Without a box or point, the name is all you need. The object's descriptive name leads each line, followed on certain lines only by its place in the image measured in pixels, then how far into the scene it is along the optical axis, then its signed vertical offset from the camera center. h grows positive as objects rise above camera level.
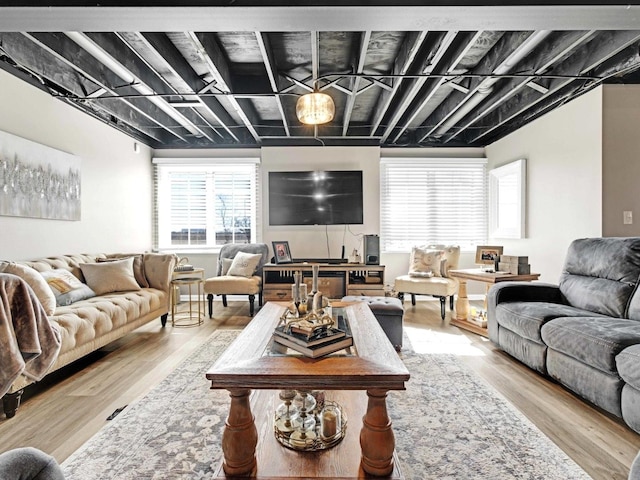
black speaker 4.85 -0.21
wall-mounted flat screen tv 5.37 +0.59
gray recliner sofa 2.00 -0.60
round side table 4.14 -0.68
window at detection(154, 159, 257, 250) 5.76 +0.46
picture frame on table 4.07 -0.24
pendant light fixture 2.96 +1.04
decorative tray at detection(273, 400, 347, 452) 1.51 -0.87
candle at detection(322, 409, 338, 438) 1.56 -0.82
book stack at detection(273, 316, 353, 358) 1.61 -0.49
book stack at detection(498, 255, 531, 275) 3.73 -0.33
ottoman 3.20 -0.74
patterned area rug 1.61 -1.04
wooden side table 3.66 -0.50
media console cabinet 4.66 -0.59
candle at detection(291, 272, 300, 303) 2.20 -0.35
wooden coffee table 1.35 -0.68
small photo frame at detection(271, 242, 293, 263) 4.98 -0.24
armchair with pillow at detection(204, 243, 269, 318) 4.61 -0.49
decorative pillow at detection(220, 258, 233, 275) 5.09 -0.43
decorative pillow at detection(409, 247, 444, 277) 4.97 -0.38
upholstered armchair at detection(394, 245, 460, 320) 4.53 -0.54
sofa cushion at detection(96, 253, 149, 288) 4.04 -0.33
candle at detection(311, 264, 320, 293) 2.16 -0.25
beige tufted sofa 2.48 -0.62
